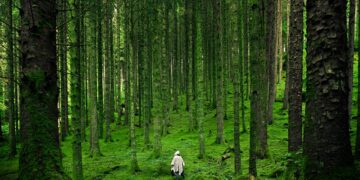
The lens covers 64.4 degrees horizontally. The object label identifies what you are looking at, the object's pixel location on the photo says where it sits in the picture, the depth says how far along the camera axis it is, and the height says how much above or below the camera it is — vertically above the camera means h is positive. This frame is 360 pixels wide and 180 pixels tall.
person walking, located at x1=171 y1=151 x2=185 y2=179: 12.66 -3.58
